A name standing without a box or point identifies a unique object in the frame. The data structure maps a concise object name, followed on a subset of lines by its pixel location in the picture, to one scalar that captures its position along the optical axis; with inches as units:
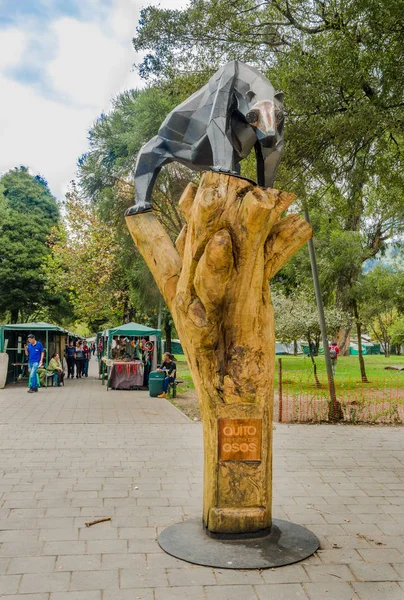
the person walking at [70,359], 1001.5
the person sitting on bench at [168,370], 684.1
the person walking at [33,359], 682.8
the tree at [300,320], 741.3
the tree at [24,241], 1317.7
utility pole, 447.2
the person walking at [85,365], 1046.9
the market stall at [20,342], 796.0
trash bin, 684.1
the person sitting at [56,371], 807.1
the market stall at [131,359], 783.1
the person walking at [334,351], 870.4
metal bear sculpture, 183.3
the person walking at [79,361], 1010.1
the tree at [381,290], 898.7
